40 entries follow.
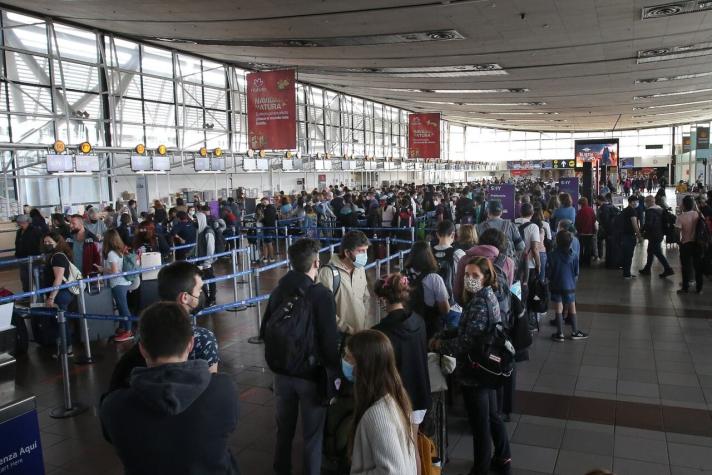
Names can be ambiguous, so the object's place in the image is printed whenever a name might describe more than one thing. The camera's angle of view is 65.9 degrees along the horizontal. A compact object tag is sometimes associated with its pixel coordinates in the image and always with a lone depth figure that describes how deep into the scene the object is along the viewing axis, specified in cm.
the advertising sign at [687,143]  3605
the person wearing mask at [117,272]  771
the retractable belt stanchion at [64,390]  526
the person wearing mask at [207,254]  945
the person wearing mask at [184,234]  1063
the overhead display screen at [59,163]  1347
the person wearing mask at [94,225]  1182
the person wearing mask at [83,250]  871
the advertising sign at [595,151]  1855
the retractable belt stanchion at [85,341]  680
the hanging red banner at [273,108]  1477
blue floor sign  329
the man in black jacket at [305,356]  327
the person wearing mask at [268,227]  1485
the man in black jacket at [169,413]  186
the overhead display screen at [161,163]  1678
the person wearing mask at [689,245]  964
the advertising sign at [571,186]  1460
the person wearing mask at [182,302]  242
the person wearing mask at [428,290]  456
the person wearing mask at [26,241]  1002
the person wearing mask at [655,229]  1121
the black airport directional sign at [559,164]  4423
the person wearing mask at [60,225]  1197
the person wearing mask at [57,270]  727
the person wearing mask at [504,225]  693
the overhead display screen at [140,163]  1602
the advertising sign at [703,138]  2758
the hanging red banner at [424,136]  2572
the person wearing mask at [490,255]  455
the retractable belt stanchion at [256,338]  725
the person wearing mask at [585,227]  1213
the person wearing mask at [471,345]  371
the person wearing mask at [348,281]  417
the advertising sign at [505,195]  1282
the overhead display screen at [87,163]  1429
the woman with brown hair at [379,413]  224
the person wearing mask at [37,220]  1173
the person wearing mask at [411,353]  319
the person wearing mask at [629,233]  1160
